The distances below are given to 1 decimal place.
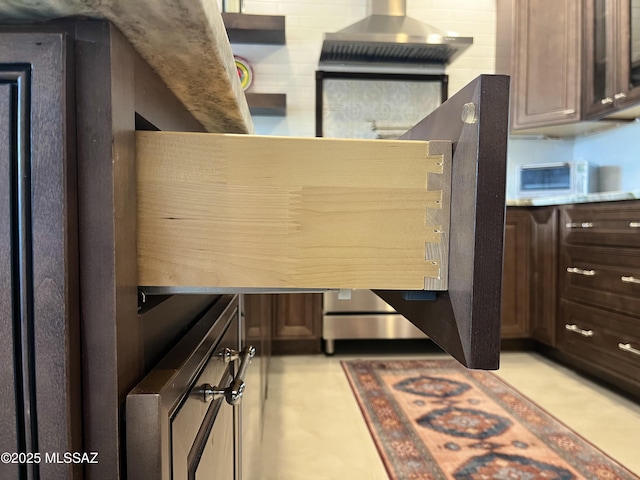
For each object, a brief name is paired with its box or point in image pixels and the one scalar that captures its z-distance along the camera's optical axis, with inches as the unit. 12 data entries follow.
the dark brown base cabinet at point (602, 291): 73.6
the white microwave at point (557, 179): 108.7
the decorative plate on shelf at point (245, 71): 112.0
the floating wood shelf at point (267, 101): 105.5
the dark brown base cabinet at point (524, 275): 100.0
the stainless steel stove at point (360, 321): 101.2
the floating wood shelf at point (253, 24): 101.0
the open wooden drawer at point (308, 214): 16.7
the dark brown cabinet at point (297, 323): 101.0
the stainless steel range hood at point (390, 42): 100.6
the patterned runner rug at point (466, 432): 53.6
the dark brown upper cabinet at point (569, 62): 89.1
